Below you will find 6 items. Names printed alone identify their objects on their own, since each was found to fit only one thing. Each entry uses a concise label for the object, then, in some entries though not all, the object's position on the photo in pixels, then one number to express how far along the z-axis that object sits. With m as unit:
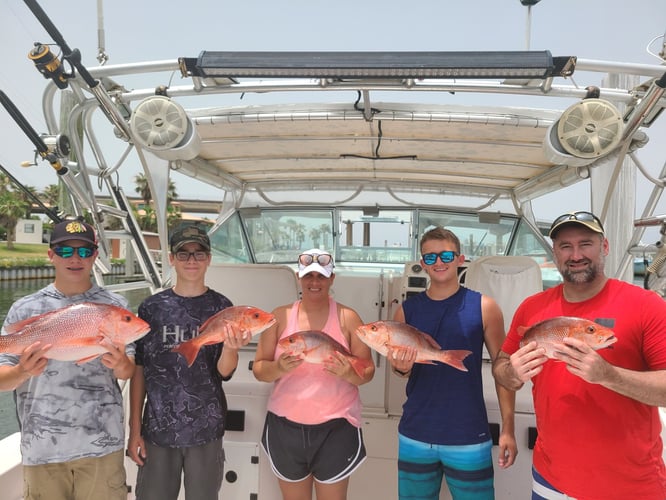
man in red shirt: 1.79
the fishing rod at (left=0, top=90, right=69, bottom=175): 3.17
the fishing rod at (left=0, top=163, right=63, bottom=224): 3.26
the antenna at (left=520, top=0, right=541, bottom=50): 4.19
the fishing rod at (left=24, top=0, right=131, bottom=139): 2.78
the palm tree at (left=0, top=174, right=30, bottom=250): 54.16
